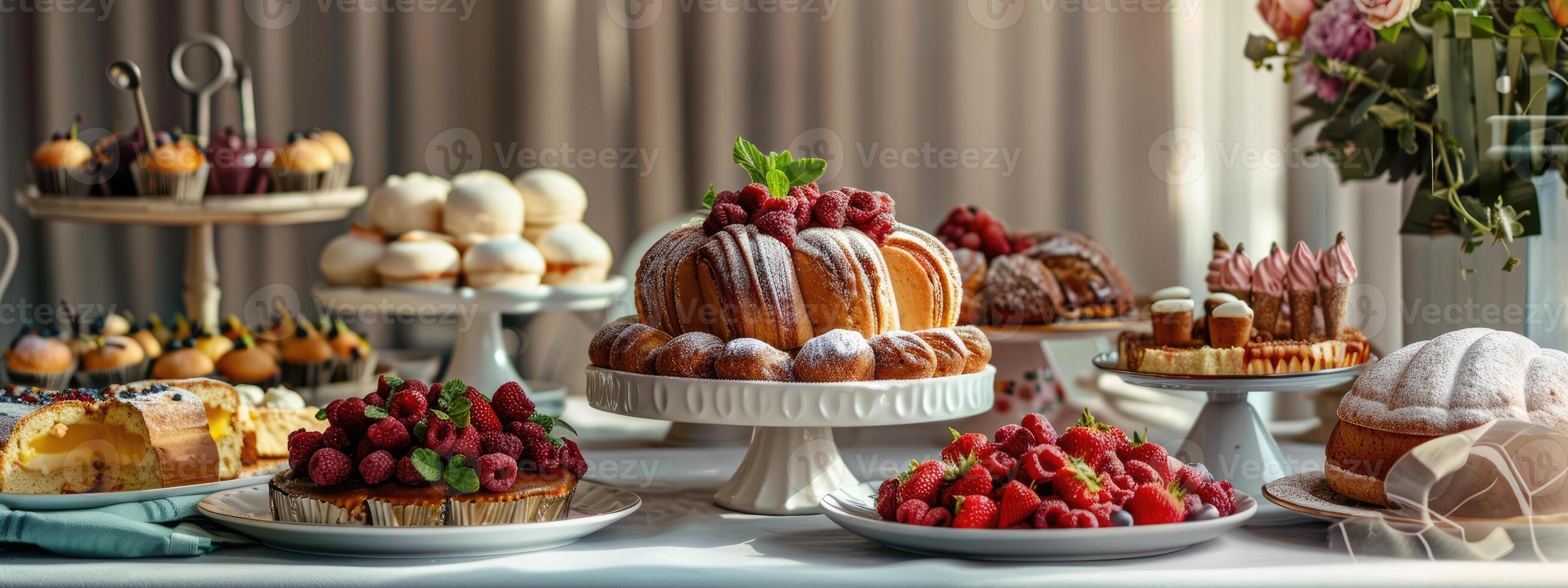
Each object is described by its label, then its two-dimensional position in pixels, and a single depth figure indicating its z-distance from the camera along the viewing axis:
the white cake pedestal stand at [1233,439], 1.63
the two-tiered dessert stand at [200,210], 2.35
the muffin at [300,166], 2.49
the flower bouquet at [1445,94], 1.65
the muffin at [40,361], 2.19
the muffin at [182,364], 2.23
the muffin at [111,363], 2.25
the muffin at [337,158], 2.61
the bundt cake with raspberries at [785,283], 1.51
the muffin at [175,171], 2.36
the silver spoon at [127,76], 2.29
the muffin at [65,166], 2.40
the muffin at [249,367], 2.23
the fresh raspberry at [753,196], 1.57
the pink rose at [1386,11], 1.63
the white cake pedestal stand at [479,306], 2.27
